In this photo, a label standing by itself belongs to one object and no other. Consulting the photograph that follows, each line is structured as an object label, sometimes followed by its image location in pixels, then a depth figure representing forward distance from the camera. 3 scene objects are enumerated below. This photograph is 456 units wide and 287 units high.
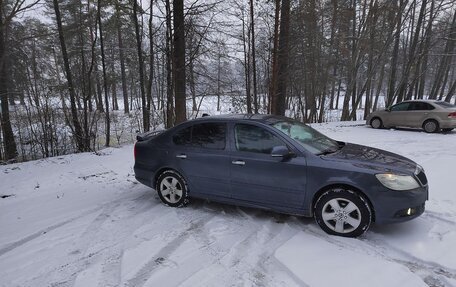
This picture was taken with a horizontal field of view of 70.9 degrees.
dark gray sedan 4.03
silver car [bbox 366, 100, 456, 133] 13.20
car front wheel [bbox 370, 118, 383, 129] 15.49
